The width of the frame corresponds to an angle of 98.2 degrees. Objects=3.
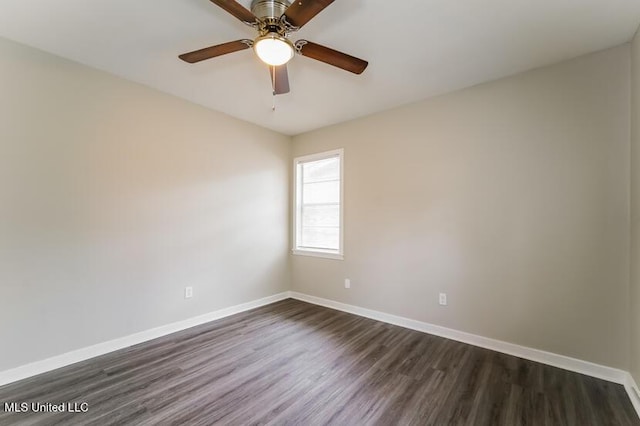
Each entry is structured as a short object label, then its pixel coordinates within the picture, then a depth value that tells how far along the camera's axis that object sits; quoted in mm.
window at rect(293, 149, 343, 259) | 4059
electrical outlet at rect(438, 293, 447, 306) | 3010
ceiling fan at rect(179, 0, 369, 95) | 1481
